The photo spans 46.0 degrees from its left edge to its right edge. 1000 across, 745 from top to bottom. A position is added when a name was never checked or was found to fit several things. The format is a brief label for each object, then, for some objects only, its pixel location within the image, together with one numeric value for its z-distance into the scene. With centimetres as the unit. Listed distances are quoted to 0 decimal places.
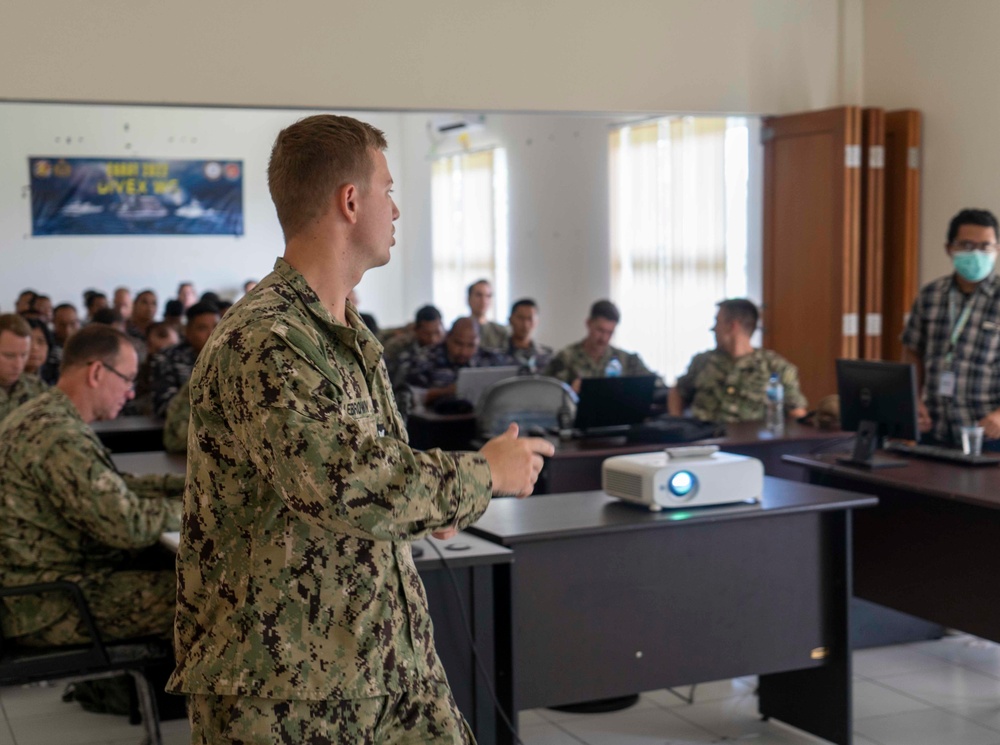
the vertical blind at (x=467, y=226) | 1151
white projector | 314
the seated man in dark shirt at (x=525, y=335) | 771
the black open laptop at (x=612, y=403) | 494
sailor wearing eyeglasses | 298
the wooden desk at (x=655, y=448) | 466
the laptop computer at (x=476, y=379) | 647
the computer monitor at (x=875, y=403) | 384
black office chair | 292
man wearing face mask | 455
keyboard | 390
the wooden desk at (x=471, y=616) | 282
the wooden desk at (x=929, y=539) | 355
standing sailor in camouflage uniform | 142
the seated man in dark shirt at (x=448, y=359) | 727
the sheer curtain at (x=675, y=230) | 824
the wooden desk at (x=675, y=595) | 300
